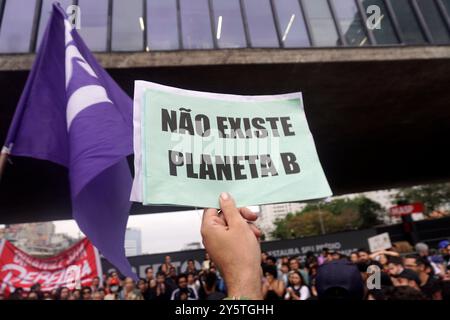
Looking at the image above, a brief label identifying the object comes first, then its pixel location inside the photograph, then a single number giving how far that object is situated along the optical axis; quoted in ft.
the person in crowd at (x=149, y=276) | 26.89
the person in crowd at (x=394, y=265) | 21.62
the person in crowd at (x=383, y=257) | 23.60
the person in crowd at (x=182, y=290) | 24.41
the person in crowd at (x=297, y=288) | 22.18
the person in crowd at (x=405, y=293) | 10.14
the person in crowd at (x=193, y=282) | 26.45
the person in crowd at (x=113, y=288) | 28.71
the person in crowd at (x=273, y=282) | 20.08
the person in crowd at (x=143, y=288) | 26.33
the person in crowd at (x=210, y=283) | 23.99
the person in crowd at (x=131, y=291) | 25.32
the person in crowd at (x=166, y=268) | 29.31
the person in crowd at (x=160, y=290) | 25.27
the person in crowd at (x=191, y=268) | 29.68
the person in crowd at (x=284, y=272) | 28.85
